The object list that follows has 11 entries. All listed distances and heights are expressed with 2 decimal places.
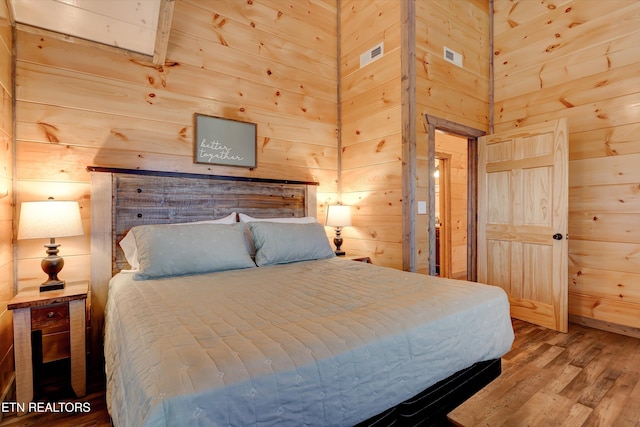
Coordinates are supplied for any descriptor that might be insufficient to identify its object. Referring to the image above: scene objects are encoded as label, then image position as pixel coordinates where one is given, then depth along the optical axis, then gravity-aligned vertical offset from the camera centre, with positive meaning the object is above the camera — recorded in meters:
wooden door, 2.70 -0.06
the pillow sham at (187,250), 1.91 -0.25
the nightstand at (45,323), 1.60 -0.61
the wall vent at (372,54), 3.02 +1.61
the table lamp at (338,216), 3.09 -0.04
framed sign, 2.64 +0.64
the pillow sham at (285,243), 2.34 -0.24
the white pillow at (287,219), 2.66 -0.06
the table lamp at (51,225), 1.77 -0.07
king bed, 0.81 -0.41
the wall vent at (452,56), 3.09 +1.60
